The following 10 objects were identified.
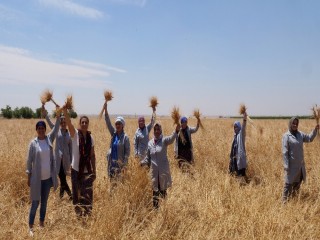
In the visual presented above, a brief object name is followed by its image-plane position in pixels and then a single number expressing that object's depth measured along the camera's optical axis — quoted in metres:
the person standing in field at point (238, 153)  7.37
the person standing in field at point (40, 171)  4.83
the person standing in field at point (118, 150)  5.66
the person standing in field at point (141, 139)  7.09
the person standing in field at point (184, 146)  7.38
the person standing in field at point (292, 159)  5.86
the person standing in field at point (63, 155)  6.22
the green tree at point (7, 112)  75.94
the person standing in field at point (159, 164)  5.22
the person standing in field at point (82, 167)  4.96
